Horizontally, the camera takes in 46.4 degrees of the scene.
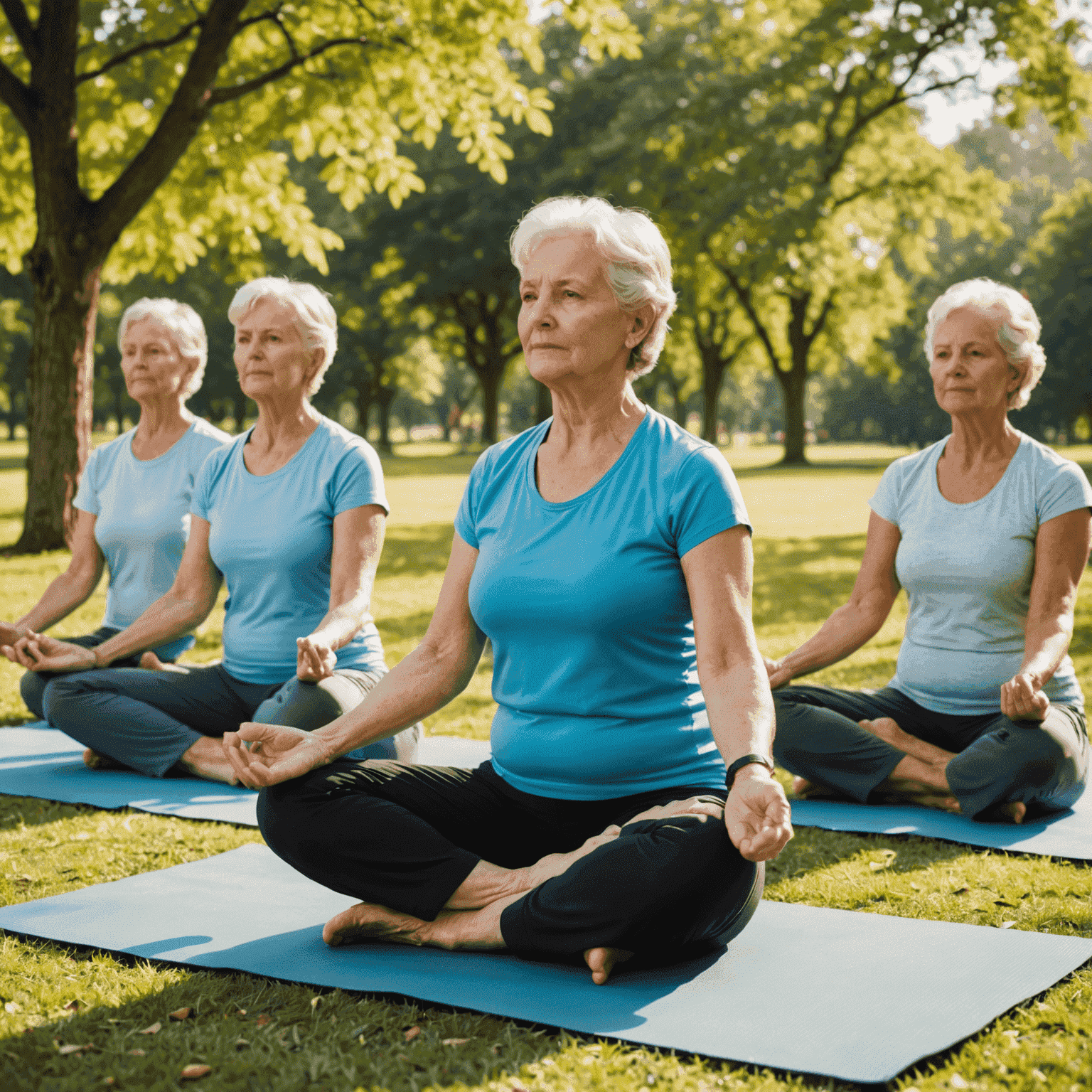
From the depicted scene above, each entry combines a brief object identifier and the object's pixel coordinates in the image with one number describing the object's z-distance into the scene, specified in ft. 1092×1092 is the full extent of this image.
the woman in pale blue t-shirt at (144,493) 20.30
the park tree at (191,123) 40.29
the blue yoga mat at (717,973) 9.40
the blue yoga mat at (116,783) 16.83
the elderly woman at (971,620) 15.90
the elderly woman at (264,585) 16.89
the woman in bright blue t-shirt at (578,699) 10.37
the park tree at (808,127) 67.77
